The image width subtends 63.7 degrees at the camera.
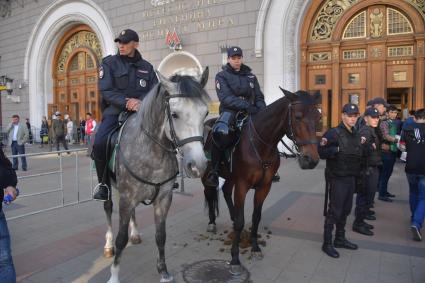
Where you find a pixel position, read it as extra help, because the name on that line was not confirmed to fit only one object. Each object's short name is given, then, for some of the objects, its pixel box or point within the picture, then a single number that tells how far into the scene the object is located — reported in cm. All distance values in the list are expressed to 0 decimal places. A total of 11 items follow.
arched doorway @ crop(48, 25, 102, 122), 2003
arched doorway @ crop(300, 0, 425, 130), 1130
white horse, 280
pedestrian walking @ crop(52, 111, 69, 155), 1530
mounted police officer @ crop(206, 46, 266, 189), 431
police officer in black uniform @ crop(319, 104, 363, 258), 438
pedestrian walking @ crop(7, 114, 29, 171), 1197
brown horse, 359
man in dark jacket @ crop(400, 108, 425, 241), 483
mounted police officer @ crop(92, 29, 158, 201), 384
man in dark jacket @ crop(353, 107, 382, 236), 507
